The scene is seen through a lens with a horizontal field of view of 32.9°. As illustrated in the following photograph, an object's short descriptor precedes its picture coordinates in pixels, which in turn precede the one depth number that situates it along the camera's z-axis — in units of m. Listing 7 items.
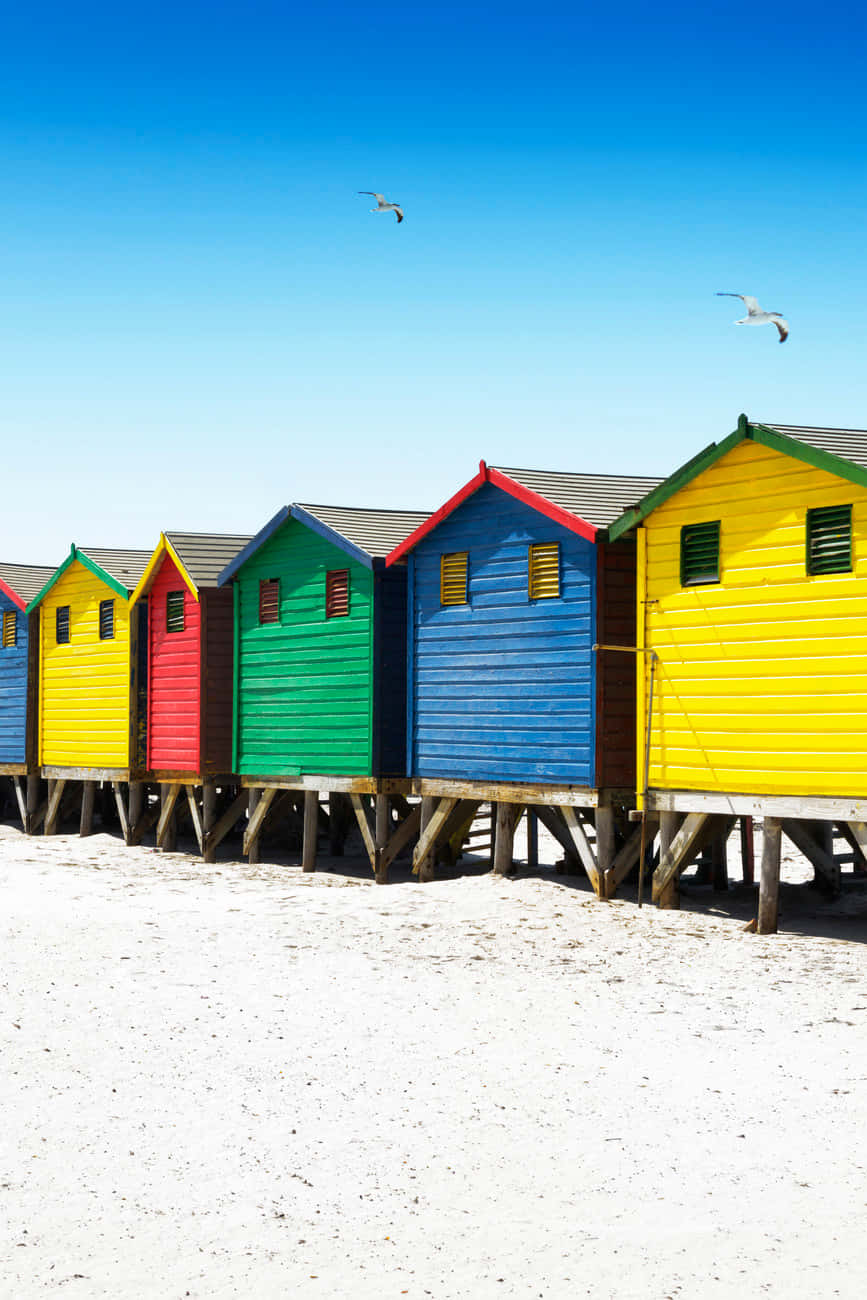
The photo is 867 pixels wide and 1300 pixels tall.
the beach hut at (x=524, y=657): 18.11
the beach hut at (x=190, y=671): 25.78
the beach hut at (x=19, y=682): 32.31
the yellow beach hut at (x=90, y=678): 28.06
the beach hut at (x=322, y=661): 21.97
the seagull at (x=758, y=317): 16.66
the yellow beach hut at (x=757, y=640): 15.00
